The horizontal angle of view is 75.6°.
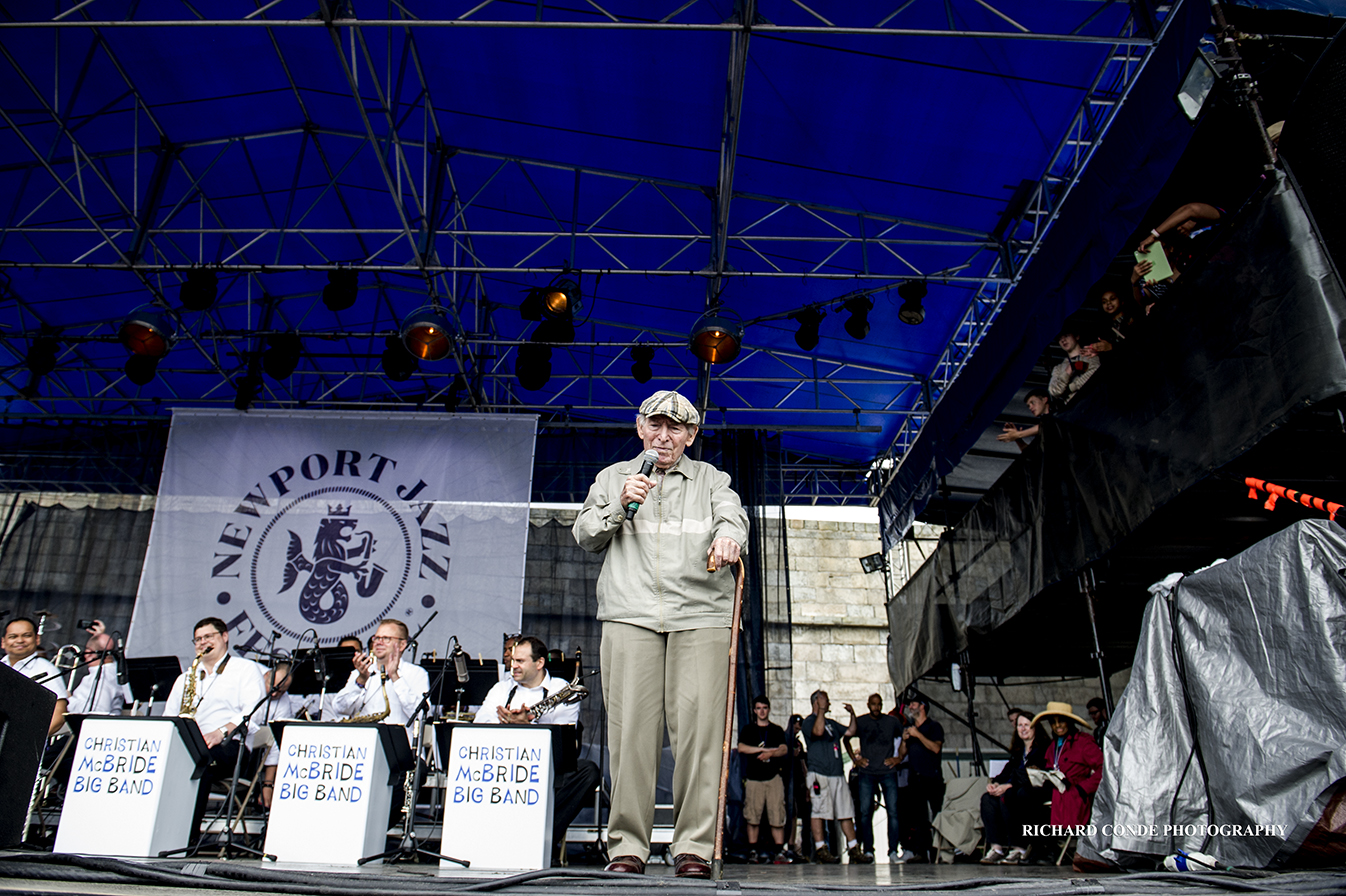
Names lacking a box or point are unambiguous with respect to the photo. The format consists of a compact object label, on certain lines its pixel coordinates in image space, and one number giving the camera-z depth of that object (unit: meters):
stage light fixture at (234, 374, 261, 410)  9.95
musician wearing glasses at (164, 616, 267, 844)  5.38
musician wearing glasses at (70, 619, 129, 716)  6.71
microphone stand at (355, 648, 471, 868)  3.85
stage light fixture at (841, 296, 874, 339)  8.62
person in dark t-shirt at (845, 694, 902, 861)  8.16
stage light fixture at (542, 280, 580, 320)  8.73
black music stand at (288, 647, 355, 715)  5.54
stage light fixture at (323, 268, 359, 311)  8.60
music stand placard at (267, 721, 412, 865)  3.66
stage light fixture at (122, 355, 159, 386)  9.21
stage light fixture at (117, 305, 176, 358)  8.38
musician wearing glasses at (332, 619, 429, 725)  5.93
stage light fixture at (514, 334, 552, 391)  9.52
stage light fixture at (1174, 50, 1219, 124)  3.96
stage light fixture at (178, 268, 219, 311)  8.38
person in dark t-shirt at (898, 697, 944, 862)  8.28
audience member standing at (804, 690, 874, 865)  8.55
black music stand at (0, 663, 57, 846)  2.36
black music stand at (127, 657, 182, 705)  5.86
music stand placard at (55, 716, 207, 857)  3.64
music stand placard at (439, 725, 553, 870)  3.49
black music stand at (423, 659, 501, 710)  6.11
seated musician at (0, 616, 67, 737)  6.22
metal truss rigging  7.11
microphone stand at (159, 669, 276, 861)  3.86
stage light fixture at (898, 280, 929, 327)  8.37
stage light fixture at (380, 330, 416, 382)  9.70
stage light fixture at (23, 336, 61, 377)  10.33
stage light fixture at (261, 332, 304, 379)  9.80
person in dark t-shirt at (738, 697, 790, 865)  8.42
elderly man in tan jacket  2.62
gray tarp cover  2.80
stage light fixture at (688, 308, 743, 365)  8.18
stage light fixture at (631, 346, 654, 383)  9.92
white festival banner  8.82
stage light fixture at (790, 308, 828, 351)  8.85
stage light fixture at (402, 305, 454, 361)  8.35
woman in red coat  6.16
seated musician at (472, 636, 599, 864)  4.99
